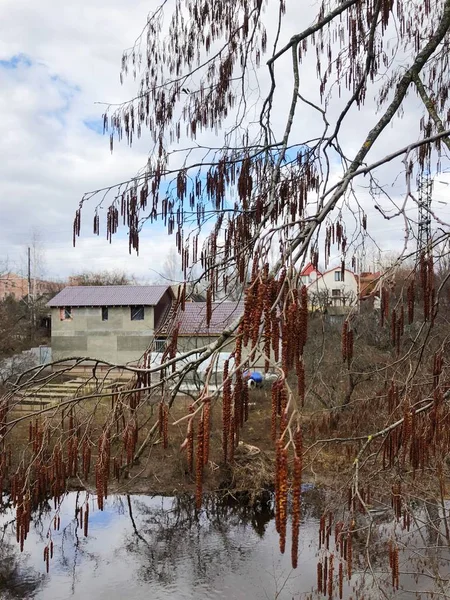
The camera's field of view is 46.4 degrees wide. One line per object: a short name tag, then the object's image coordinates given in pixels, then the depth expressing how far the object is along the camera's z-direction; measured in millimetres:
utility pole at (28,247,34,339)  24219
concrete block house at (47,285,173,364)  19609
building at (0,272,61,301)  31883
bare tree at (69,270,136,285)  31047
